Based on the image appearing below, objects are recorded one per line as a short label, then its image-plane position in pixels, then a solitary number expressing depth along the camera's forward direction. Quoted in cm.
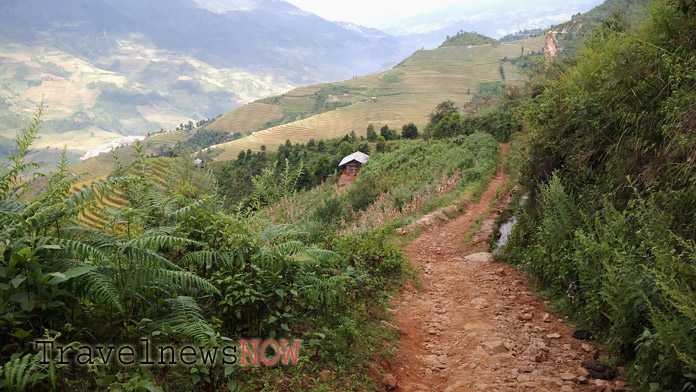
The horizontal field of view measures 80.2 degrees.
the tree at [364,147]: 4484
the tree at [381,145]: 4215
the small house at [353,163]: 3859
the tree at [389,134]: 5203
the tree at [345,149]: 4500
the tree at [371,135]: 5588
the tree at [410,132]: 4746
